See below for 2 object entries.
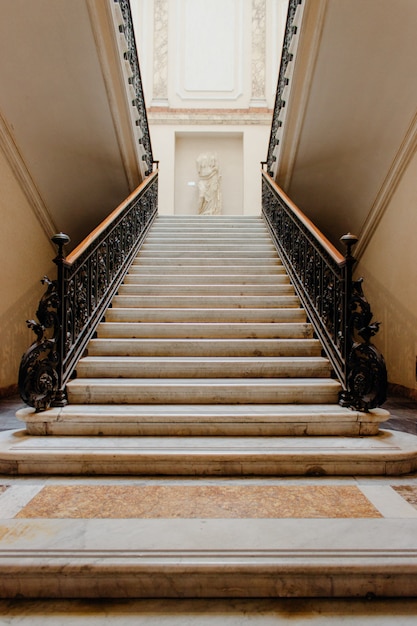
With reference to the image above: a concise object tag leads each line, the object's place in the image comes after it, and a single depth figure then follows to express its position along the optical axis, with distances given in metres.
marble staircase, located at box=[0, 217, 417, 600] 1.26
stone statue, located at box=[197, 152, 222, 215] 8.62
